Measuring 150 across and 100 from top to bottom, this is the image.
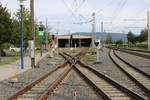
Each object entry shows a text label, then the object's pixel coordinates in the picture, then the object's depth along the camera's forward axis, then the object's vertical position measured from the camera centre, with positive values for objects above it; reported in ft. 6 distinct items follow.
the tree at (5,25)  92.88 +5.93
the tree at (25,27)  108.37 +6.77
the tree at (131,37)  325.11 +6.00
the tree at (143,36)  303.48 +6.79
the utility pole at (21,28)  58.09 +3.06
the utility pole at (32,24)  61.44 +4.08
